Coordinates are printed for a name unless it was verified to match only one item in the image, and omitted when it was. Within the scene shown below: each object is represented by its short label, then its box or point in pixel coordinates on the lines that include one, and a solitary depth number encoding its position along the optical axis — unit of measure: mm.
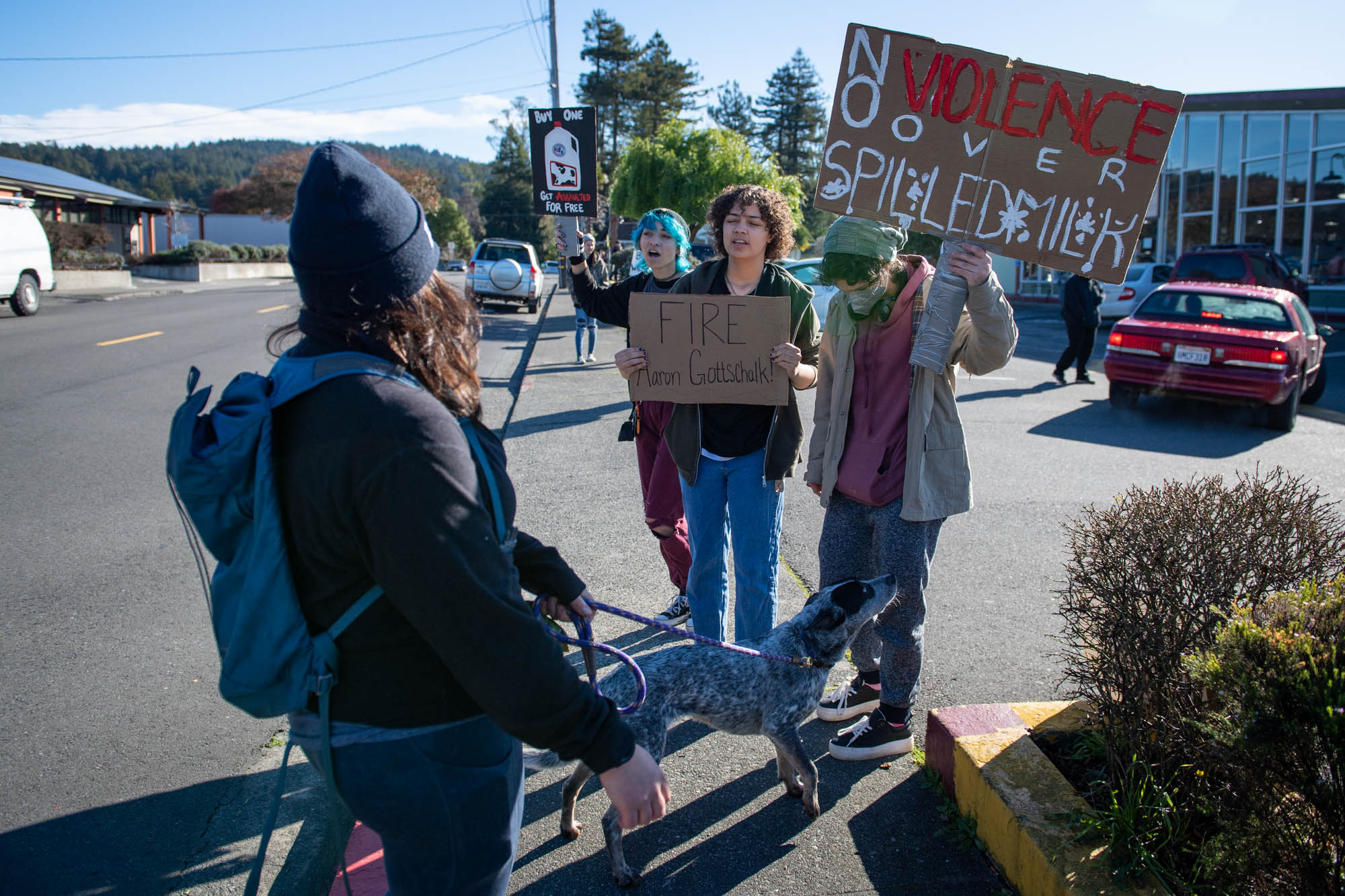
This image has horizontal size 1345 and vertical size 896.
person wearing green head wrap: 3100
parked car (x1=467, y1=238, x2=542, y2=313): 22375
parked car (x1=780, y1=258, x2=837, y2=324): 13756
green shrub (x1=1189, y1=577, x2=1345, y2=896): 1809
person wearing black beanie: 1350
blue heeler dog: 2715
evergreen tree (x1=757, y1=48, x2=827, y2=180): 71625
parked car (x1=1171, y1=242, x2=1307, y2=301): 16859
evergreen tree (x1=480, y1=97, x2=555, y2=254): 82750
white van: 18422
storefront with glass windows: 23656
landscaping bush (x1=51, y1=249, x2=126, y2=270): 30141
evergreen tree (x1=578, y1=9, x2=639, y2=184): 61469
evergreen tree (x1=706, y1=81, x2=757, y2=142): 78000
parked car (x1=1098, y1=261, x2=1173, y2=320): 20984
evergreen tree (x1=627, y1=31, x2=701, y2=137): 62688
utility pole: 26000
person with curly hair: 3510
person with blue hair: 4137
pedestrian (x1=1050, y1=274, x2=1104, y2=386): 11859
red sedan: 9500
